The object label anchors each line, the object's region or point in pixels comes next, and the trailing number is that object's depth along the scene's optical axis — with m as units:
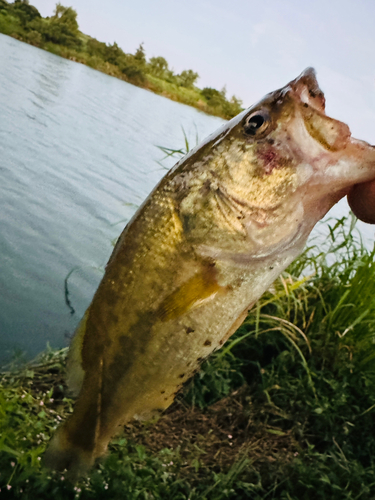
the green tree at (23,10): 21.77
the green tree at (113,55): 24.33
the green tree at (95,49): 24.34
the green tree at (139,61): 24.48
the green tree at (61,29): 21.91
